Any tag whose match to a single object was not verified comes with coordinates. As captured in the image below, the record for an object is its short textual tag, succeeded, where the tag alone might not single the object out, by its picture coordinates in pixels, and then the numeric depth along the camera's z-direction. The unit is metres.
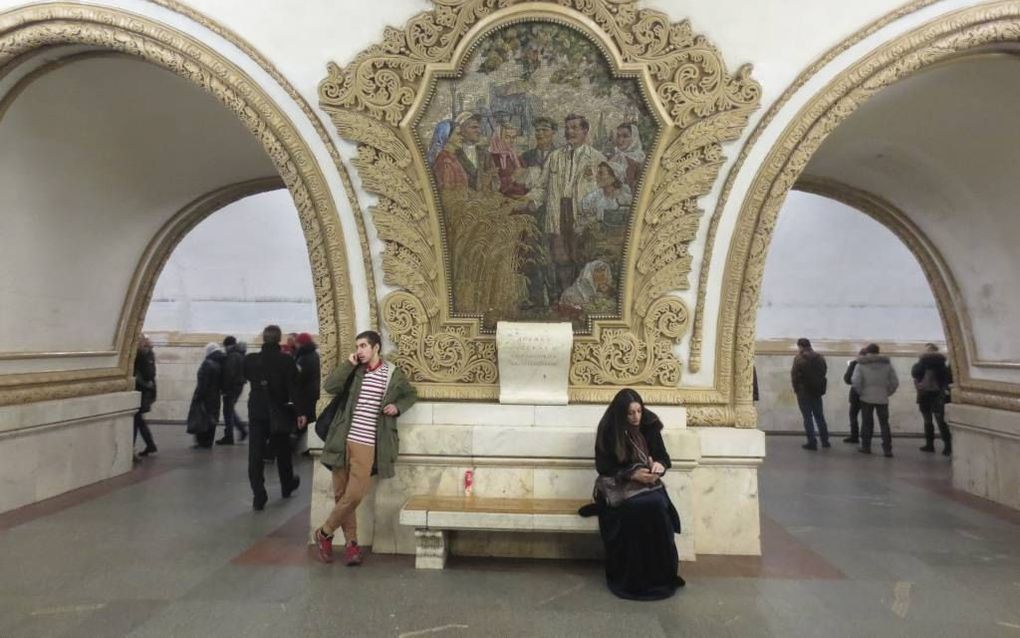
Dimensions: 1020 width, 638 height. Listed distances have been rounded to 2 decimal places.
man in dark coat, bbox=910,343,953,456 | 7.06
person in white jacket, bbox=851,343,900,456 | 7.23
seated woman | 3.02
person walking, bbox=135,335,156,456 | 6.38
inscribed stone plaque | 3.67
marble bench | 3.23
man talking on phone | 3.32
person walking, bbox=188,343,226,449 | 6.97
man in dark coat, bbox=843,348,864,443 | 7.76
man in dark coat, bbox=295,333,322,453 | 4.70
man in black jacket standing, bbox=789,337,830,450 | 7.55
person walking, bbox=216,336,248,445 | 7.25
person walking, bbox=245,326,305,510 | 4.43
